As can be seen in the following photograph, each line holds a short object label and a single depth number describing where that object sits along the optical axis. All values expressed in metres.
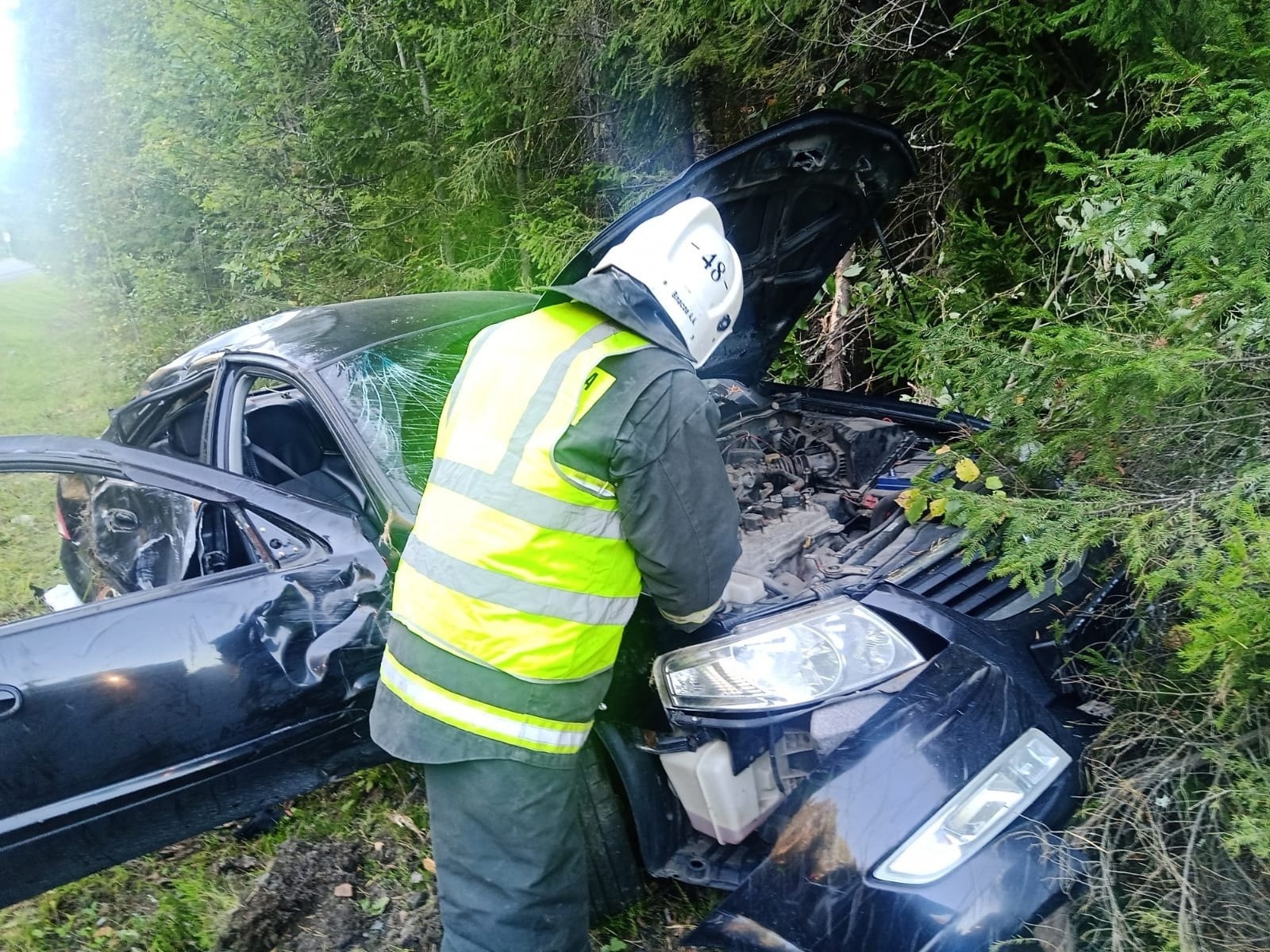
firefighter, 1.54
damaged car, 1.49
